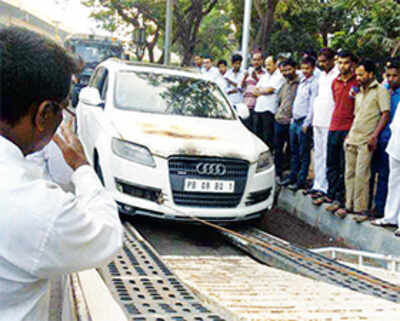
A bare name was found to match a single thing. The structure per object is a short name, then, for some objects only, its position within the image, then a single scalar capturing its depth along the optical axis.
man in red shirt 6.53
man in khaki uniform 5.97
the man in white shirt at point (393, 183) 5.59
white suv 5.26
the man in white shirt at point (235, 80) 9.91
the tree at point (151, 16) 20.67
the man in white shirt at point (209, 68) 10.69
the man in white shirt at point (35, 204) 1.23
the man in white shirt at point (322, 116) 6.92
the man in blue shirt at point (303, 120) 7.38
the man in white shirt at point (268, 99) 8.43
